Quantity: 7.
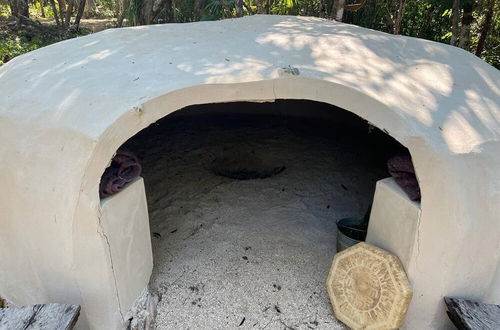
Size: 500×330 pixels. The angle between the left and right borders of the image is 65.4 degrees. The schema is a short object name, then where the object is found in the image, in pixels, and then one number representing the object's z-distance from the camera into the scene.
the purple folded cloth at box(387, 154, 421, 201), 2.56
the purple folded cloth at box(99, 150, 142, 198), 2.51
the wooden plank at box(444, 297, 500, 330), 2.26
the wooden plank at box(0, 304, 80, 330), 2.21
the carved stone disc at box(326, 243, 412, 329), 2.51
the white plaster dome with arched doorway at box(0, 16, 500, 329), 2.35
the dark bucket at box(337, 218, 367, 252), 3.34
